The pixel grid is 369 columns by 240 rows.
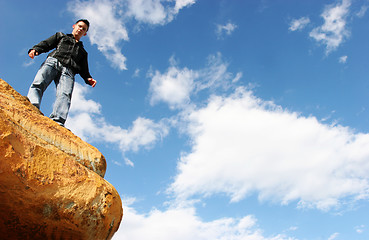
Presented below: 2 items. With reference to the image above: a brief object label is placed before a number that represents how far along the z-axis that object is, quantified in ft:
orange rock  10.53
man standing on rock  17.34
